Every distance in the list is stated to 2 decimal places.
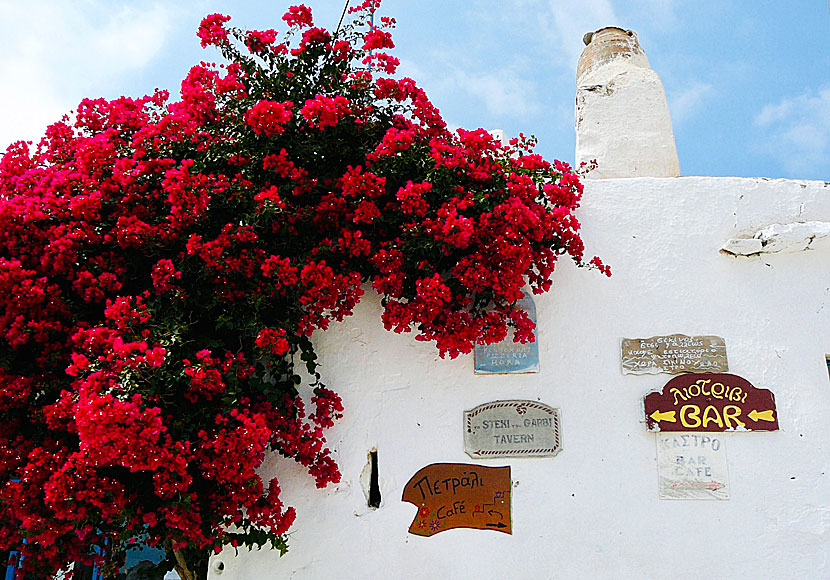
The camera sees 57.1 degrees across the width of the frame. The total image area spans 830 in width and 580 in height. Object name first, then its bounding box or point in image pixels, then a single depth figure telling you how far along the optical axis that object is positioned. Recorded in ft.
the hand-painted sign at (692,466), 12.81
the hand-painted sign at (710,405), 13.04
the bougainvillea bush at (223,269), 11.43
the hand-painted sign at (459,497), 13.05
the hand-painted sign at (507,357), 13.66
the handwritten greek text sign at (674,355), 13.38
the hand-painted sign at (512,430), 13.25
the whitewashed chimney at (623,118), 16.55
